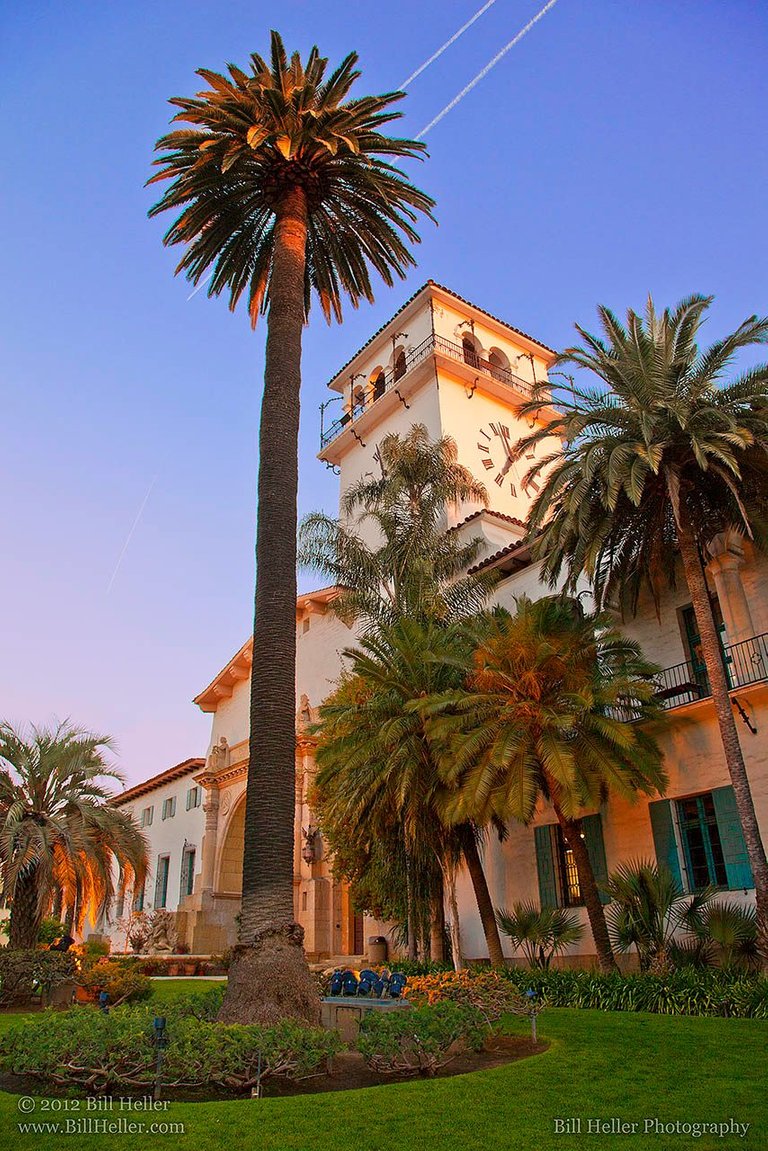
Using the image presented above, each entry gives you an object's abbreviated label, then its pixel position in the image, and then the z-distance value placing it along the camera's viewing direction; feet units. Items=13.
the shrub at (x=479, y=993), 40.96
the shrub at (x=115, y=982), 60.95
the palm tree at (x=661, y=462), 57.31
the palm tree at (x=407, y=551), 82.84
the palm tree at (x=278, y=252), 39.17
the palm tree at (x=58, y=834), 66.23
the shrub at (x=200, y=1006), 39.91
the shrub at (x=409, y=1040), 32.19
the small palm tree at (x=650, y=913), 55.01
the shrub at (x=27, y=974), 59.98
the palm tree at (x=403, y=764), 66.08
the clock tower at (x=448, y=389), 123.44
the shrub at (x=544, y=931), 65.36
